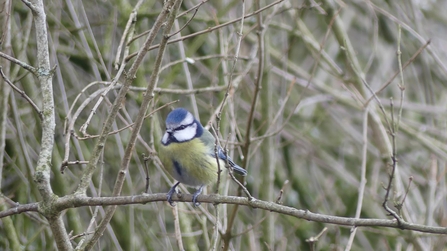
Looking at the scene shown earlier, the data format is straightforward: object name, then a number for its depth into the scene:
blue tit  6.46
